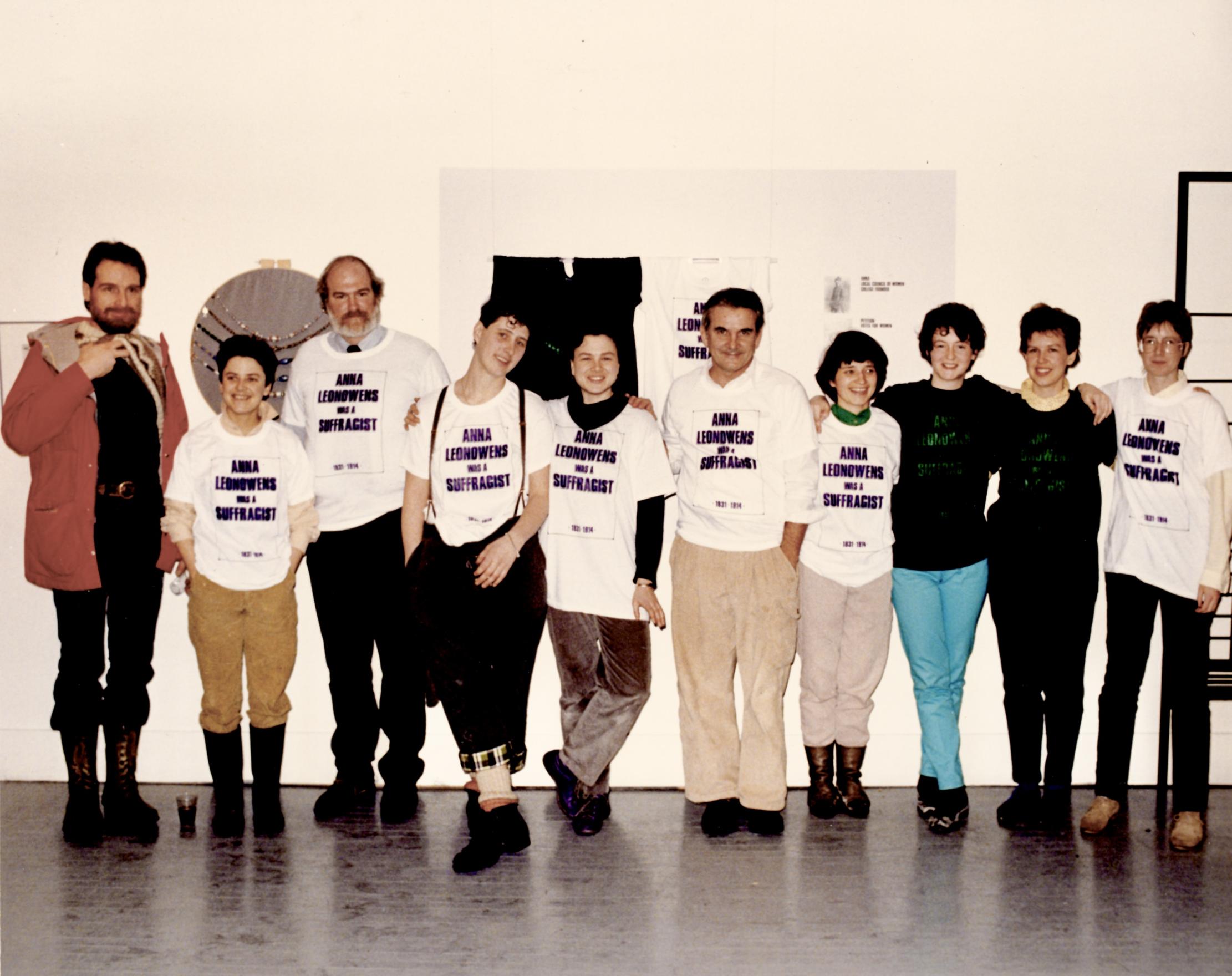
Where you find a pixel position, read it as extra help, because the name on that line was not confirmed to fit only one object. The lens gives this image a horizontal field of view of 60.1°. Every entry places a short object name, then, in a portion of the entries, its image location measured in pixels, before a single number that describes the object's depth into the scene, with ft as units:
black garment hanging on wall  12.67
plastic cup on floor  11.32
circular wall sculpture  12.84
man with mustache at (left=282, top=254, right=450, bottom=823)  11.61
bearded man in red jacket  11.04
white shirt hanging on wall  12.80
